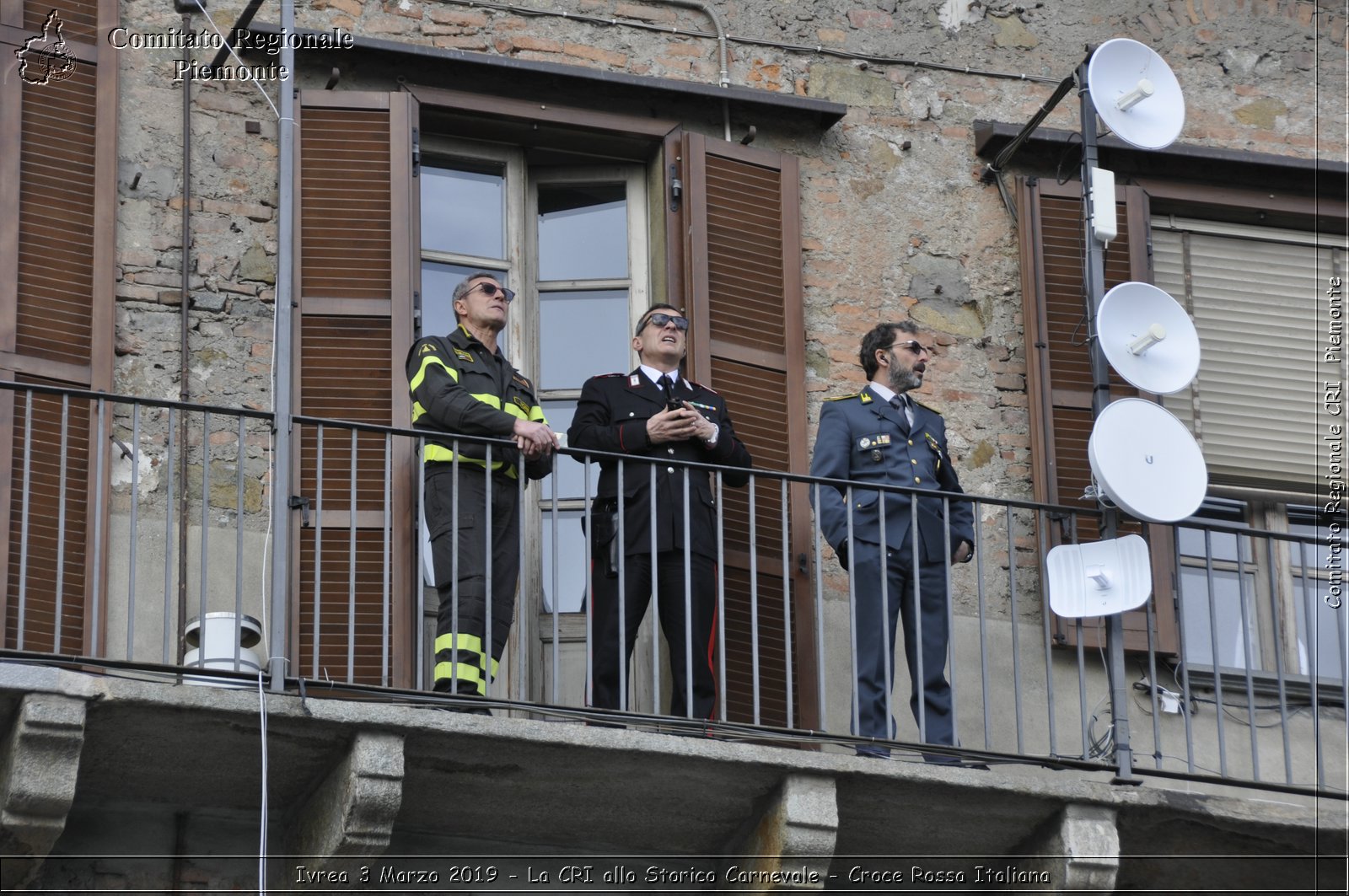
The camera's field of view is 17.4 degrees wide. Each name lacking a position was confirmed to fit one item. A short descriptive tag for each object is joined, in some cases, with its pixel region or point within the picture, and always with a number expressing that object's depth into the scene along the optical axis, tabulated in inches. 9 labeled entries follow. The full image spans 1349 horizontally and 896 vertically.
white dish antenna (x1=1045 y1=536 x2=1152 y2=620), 574.7
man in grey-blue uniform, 586.9
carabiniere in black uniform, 580.2
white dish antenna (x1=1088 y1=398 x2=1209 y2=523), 579.1
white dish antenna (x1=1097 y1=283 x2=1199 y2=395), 593.6
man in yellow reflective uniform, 557.9
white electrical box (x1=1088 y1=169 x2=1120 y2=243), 607.0
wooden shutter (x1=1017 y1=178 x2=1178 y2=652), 654.5
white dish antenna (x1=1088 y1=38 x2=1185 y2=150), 610.4
